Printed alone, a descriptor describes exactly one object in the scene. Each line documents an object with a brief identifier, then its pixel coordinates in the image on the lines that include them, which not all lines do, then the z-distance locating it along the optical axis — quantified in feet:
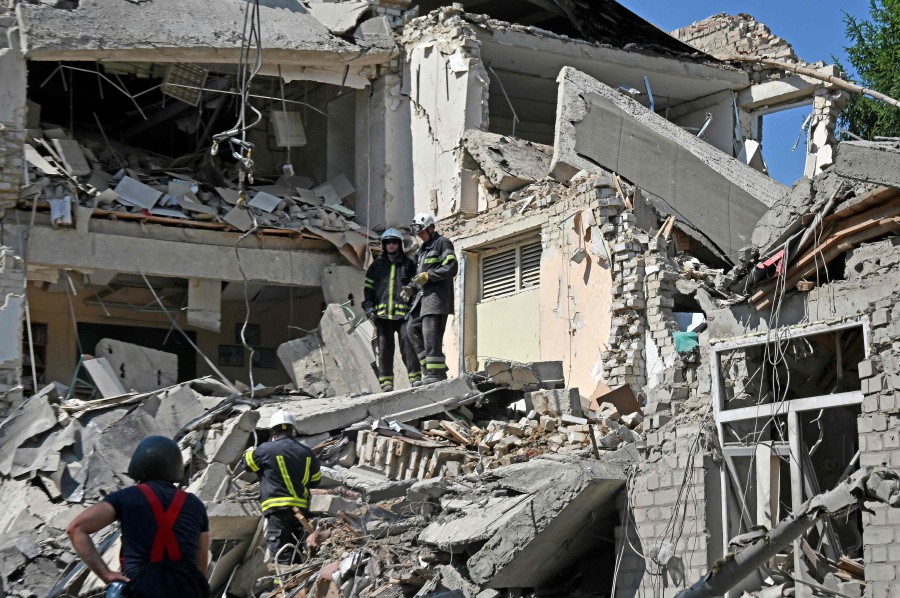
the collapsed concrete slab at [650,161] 55.11
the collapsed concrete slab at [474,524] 33.42
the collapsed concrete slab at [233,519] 38.24
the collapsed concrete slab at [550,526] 32.81
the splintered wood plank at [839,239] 32.19
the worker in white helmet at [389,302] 47.60
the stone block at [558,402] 43.34
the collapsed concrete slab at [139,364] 56.39
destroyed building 32.60
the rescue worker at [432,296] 46.24
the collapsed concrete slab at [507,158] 57.11
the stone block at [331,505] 37.96
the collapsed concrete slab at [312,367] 54.60
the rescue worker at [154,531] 22.26
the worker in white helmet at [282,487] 37.27
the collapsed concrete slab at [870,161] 31.81
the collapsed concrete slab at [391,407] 44.78
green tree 89.25
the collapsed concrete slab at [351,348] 54.24
